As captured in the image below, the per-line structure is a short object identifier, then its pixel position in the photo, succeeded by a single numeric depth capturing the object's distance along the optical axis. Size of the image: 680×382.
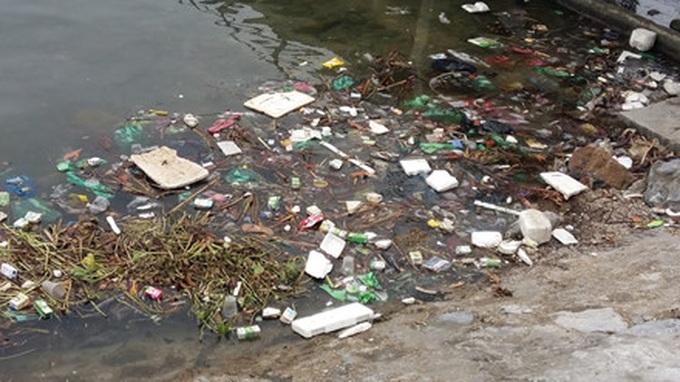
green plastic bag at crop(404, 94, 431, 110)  6.59
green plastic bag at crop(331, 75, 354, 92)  6.77
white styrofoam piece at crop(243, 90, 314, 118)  6.27
